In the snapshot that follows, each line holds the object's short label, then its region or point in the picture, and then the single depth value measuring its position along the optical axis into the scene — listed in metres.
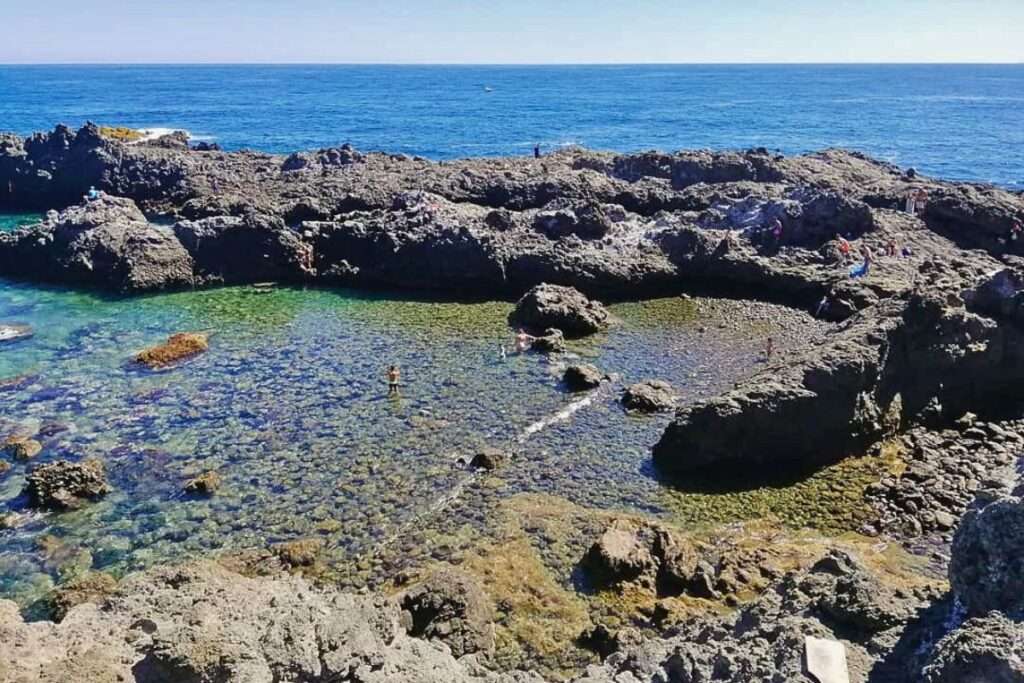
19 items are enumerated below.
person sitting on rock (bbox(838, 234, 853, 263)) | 38.62
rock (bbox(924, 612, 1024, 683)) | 8.16
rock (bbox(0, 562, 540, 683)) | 9.56
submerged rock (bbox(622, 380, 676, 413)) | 26.47
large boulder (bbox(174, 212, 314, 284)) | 42.94
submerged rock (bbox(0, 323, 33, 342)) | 34.18
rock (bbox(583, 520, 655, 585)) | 17.78
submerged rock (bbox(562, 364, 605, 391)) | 28.08
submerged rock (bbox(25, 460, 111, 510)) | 21.20
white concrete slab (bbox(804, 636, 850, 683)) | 10.20
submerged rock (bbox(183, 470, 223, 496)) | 21.91
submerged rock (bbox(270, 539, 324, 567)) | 18.94
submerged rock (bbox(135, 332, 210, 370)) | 31.00
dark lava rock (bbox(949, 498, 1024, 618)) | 10.08
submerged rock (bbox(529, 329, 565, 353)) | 31.61
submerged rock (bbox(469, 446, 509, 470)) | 23.17
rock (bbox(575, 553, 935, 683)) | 10.80
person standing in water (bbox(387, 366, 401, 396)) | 28.14
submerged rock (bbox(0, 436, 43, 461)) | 23.91
